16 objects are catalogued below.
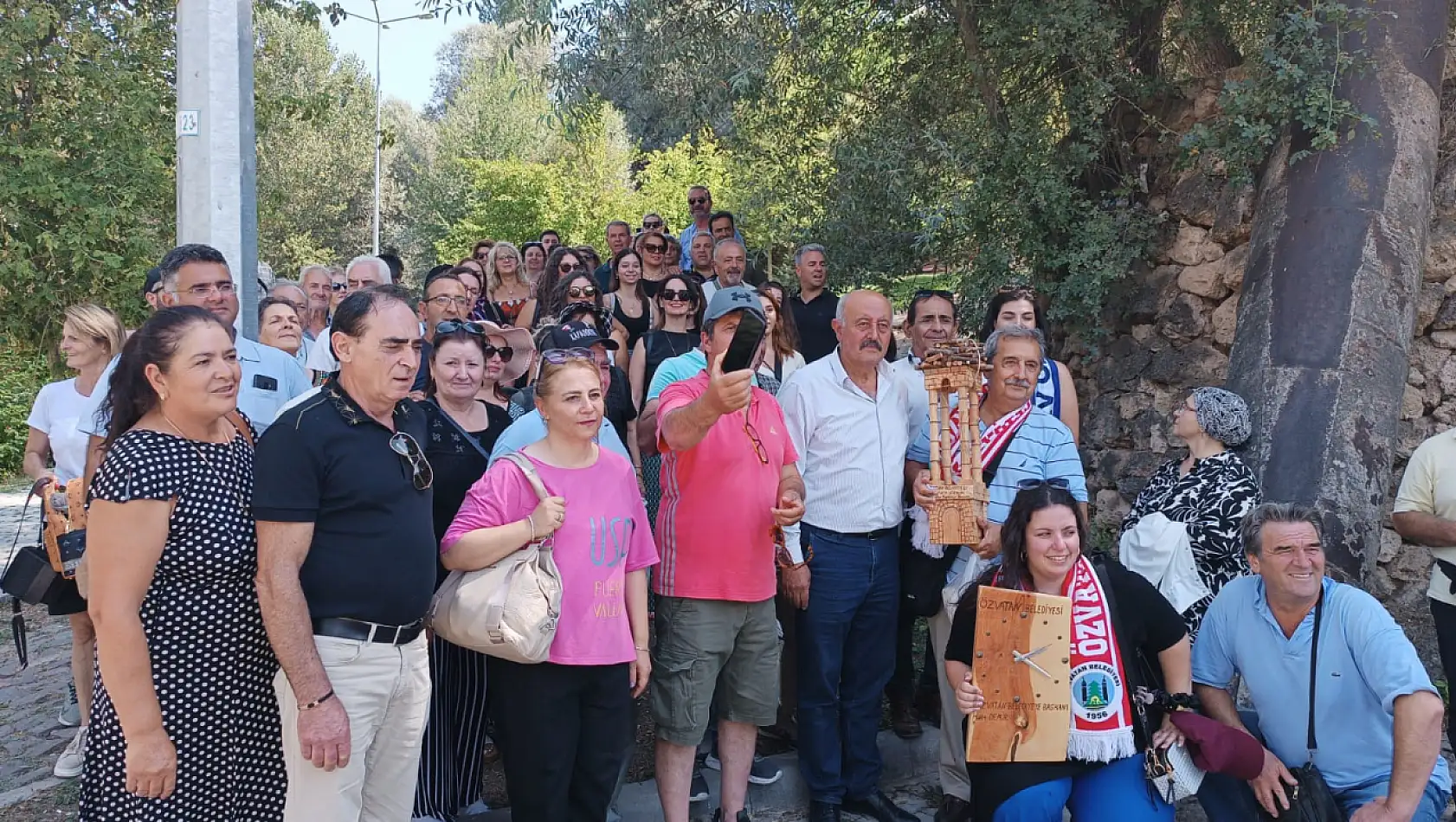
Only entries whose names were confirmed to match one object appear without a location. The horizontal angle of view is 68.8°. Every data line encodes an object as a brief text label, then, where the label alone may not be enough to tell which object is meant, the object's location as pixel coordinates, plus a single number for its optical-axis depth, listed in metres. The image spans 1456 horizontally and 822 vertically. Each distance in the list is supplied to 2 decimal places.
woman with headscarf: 4.01
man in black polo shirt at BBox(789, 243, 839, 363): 6.94
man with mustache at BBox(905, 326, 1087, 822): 4.09
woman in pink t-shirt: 3.33
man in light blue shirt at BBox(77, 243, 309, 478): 3.85
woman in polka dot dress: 2.50
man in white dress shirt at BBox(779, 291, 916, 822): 4.20
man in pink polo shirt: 3.77
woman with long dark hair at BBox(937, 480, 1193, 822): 3.52
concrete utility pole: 4.37
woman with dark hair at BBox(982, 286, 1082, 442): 4.61
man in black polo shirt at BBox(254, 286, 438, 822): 2.63
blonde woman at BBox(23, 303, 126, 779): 4.55
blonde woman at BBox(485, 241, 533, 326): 7.60
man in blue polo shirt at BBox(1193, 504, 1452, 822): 3.26
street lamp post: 25.86
